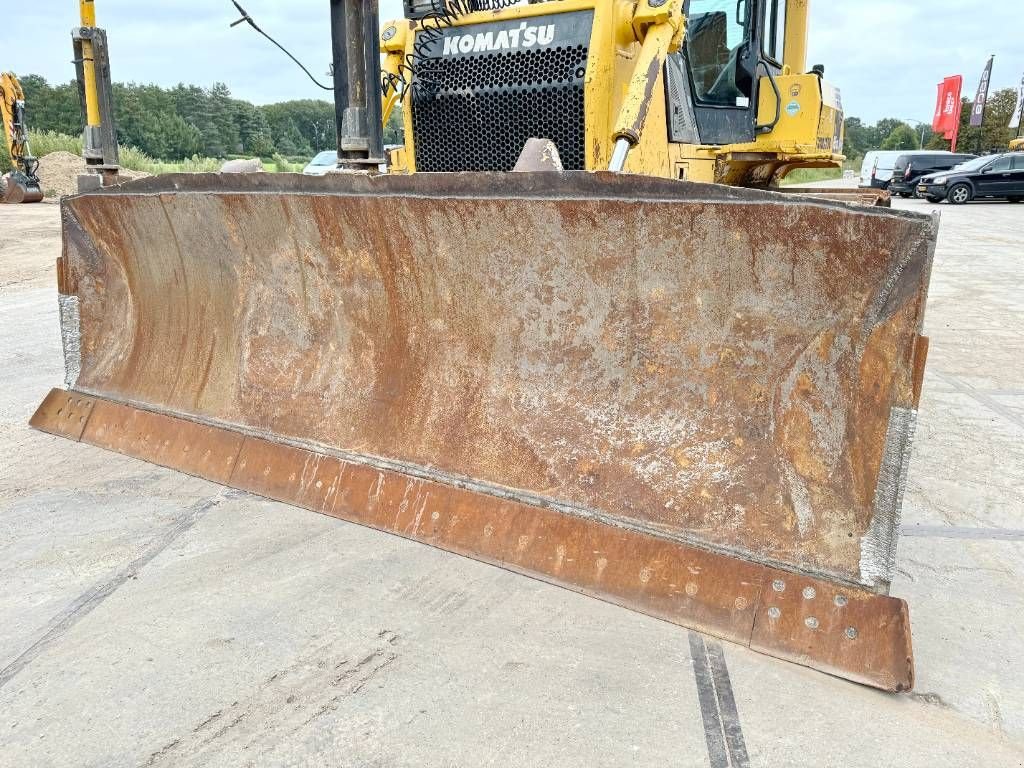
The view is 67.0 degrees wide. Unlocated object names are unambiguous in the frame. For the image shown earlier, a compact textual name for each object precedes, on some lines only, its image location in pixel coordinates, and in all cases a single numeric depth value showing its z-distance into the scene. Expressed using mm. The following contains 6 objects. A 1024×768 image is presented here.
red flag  40094
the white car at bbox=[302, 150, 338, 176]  17825
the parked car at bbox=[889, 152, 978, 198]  25312
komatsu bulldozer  1977
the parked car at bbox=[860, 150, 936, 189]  26125
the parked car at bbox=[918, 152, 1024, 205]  22422
